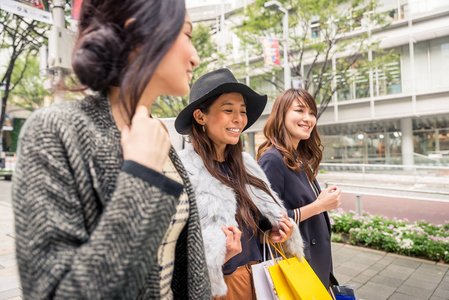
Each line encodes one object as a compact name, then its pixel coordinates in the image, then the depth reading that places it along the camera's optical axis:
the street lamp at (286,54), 10.63
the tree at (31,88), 21.92
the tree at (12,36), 9.84
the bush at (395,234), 4.96
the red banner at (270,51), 10.36
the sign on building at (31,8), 3.93
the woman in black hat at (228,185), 1.62
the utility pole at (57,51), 3.65
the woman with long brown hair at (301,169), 2.25
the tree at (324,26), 11.48
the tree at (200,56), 15.24
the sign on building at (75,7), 3.25
